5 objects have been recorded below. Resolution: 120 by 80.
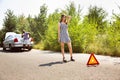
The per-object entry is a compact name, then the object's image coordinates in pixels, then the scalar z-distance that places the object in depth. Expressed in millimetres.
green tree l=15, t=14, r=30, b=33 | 42888
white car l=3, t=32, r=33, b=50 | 22234
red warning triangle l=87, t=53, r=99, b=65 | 9309
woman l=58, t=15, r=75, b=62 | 12041
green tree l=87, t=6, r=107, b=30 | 40562
